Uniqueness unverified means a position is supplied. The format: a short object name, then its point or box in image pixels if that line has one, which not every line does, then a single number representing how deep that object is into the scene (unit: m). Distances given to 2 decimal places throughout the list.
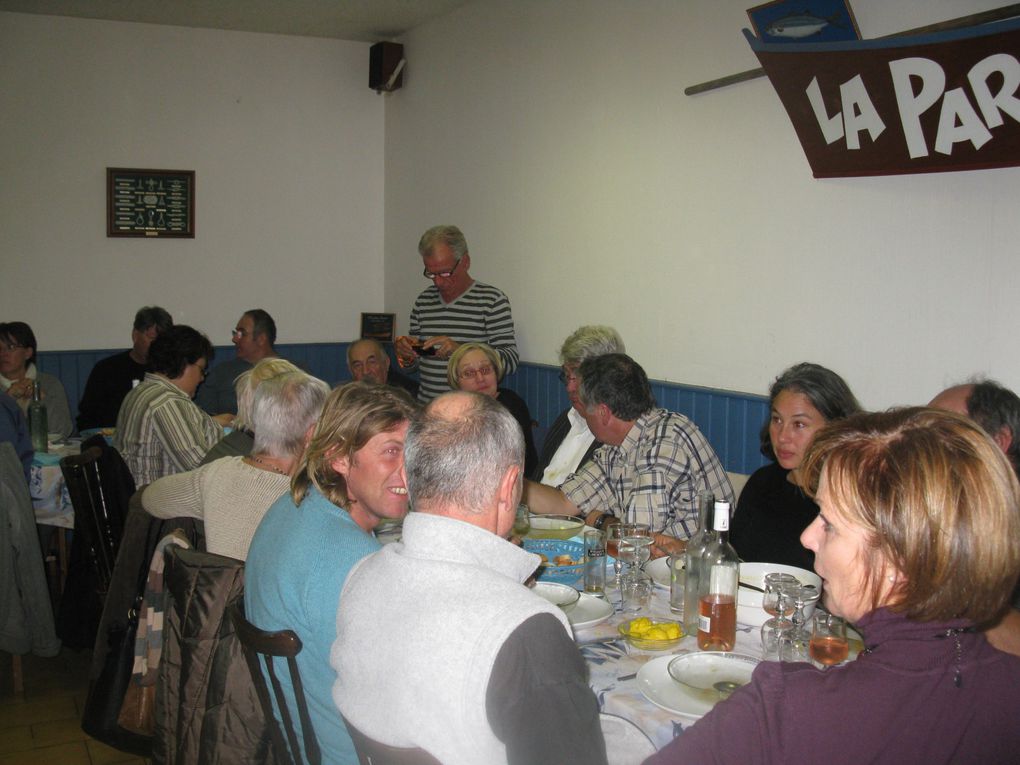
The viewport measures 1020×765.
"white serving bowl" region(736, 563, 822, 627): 1.98
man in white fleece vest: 1.13
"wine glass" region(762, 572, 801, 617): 1.77
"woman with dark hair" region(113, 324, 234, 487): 3.68
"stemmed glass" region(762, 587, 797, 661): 1.73
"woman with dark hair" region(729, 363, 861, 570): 2.56
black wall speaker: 6.56
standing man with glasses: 5.00
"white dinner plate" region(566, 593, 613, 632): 1.94
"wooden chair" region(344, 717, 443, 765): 1.18
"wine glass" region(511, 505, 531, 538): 2.54
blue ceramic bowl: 2.29
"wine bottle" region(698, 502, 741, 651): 1.81
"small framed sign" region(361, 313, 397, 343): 6.94
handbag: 2.45
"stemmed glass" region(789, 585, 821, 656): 1.74
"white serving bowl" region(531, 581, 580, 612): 2.05
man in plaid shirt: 2.80
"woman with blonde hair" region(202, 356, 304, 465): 2.82
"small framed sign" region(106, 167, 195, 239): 6.29
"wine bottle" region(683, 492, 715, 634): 1.92
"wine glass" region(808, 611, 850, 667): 1.70
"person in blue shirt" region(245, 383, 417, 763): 1.64
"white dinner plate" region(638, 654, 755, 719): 1.54
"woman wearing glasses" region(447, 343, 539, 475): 4.07
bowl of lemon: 1.84
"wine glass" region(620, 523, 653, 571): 2.16
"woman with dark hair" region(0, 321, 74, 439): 4.60
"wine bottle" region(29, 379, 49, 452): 4.23
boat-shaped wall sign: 2.58
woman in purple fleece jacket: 0.98
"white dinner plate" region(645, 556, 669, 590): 2.25
